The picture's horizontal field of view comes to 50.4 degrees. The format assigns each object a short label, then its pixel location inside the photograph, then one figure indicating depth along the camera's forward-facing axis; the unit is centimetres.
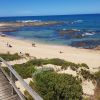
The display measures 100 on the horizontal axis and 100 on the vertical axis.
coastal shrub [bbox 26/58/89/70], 631
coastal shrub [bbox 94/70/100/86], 527
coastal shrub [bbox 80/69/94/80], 546
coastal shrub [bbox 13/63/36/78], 553
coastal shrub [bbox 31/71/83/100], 399
